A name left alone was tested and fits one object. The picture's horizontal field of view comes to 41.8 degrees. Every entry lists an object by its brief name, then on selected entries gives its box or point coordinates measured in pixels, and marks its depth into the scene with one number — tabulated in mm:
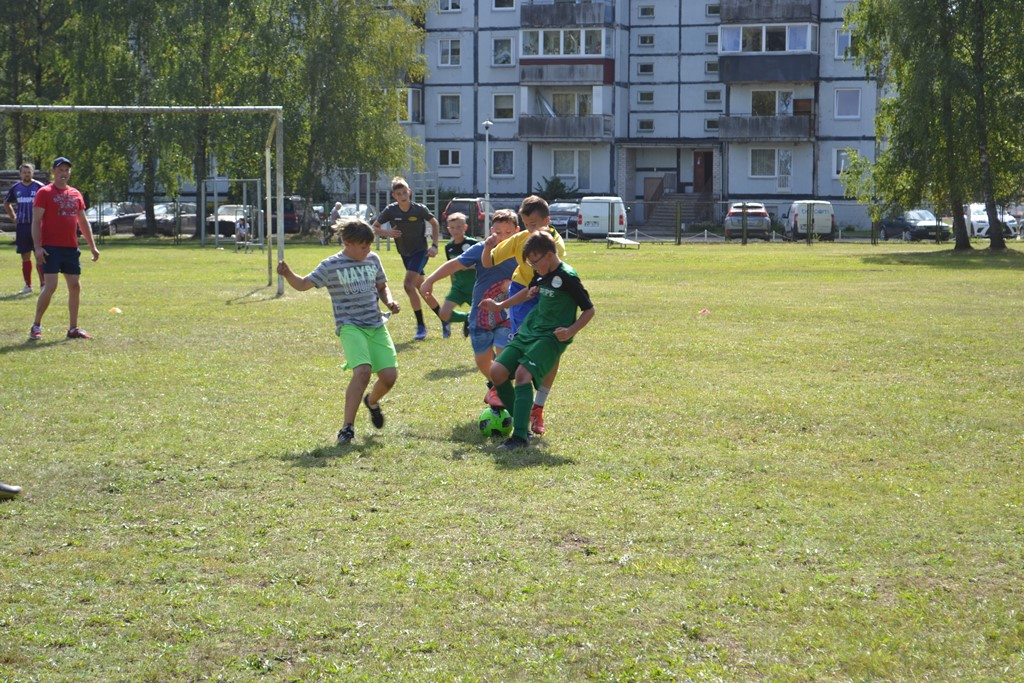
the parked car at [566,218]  58906
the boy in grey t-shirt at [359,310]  9305
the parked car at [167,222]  57344
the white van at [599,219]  55875
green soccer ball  9281
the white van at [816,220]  58812
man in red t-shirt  15062
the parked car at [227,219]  53969
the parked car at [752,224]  58281
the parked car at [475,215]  53250
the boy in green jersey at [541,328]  8977
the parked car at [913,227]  57344
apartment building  71312
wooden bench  49906
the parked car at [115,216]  58300
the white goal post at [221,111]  18656
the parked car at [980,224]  58156
